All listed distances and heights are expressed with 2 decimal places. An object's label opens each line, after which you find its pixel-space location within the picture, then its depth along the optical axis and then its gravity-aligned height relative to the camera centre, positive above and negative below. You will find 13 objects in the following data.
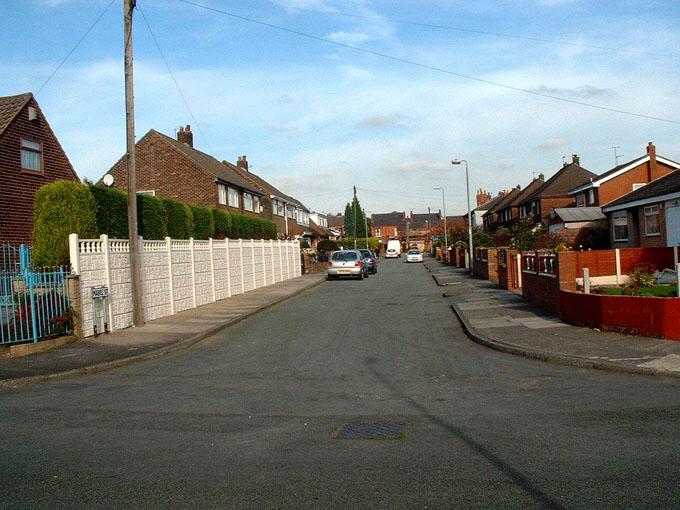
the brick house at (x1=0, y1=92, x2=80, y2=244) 20.31 +3.33
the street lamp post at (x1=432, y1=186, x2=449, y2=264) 61.09 -0.71
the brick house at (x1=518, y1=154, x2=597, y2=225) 57.69 +4.16
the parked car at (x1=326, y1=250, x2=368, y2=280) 38.38 -1.06
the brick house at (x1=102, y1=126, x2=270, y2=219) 38.81 +4.87
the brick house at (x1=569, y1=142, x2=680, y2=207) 42.06 +3.78
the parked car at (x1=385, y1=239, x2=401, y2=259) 90.94 -0.77
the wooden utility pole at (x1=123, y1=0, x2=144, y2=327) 15.92 +2.70
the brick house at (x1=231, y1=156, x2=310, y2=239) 52.78 +3.90
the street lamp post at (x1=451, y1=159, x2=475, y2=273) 38.96 -0.31
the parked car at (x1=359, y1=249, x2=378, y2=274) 44.42 -0.99
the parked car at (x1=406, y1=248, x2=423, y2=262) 68.50 -1.31
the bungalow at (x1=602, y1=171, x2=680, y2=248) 25.61 +0.75
